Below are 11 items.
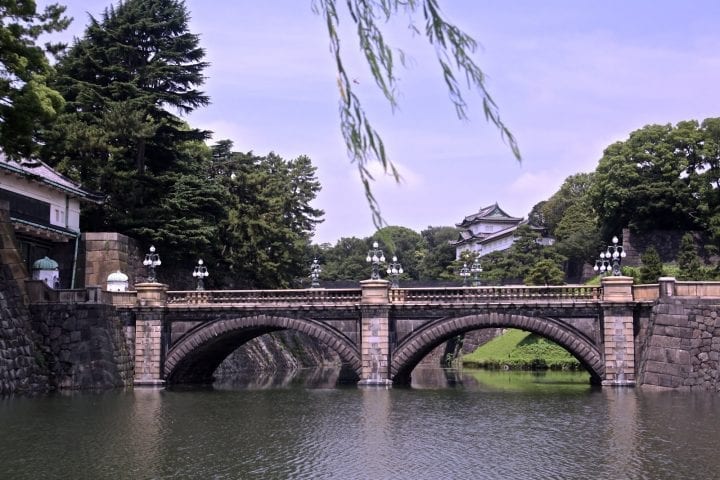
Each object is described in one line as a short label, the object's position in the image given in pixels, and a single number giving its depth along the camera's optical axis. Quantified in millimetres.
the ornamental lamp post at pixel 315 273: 50531
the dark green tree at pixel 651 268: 58625
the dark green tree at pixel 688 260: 58562
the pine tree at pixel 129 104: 51031
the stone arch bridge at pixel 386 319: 41000
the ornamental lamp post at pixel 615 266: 42606
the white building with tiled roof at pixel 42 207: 43812
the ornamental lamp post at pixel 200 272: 49447
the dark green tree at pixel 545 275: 66188
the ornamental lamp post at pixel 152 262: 45719
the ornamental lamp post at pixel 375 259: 41647
